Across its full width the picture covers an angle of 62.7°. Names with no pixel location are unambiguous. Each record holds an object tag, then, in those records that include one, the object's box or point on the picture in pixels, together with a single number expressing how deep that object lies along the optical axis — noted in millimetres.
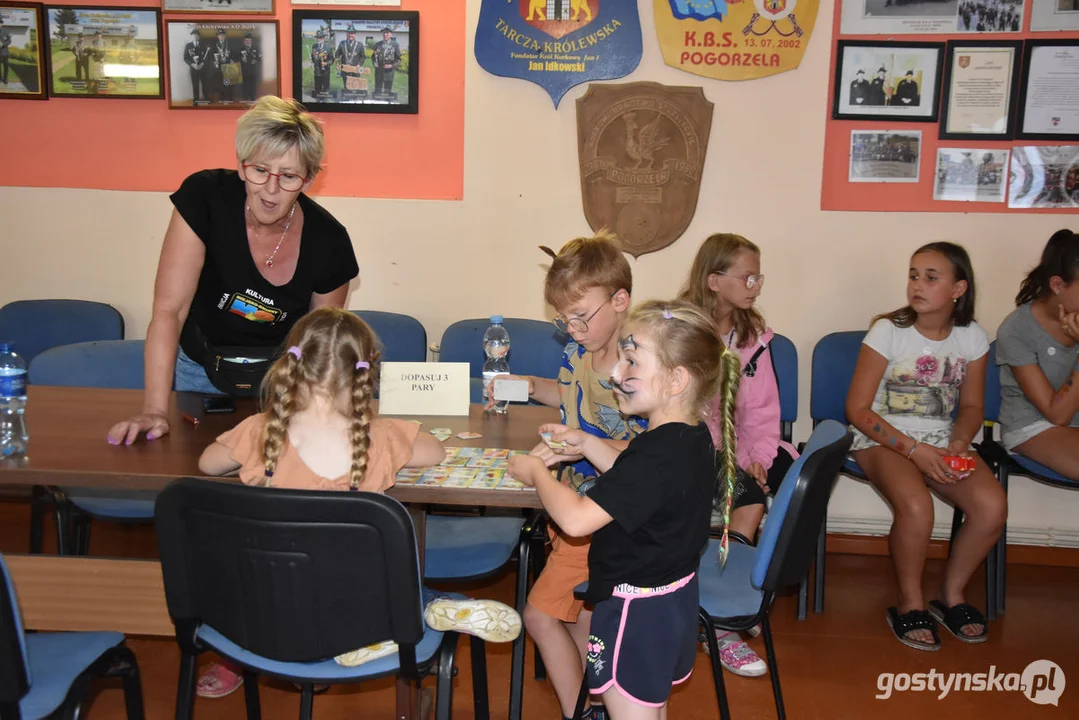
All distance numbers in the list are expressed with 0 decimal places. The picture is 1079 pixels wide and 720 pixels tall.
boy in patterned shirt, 2188
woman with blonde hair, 2297
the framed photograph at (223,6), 3750
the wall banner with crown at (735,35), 3646
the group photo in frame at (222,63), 3768
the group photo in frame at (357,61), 3730
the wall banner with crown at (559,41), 3689
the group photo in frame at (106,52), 3811
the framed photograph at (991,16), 3613
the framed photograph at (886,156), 3717
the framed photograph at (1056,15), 3598
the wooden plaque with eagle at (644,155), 3727
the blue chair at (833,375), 3652
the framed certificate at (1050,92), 3627
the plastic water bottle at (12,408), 2014
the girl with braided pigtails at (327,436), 1768
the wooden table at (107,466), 1910
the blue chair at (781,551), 1974
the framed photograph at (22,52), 3832
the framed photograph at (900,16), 3625
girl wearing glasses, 3061
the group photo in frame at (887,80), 3652
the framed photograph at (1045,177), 3701
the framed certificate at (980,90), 3641
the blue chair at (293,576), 1490
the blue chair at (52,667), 1490
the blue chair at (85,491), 2641
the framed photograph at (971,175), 3719
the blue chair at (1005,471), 3336
